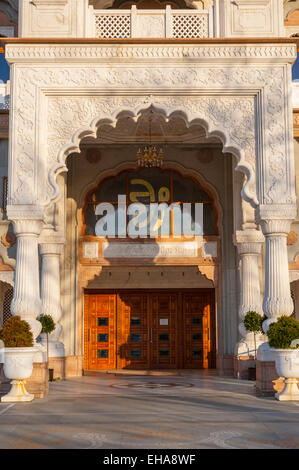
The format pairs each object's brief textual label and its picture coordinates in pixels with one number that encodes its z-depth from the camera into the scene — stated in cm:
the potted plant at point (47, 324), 1167
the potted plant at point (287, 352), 848
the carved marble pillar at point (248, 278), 1280
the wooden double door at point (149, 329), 1515
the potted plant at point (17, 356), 841
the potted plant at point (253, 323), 1203
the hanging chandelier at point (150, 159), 1243
